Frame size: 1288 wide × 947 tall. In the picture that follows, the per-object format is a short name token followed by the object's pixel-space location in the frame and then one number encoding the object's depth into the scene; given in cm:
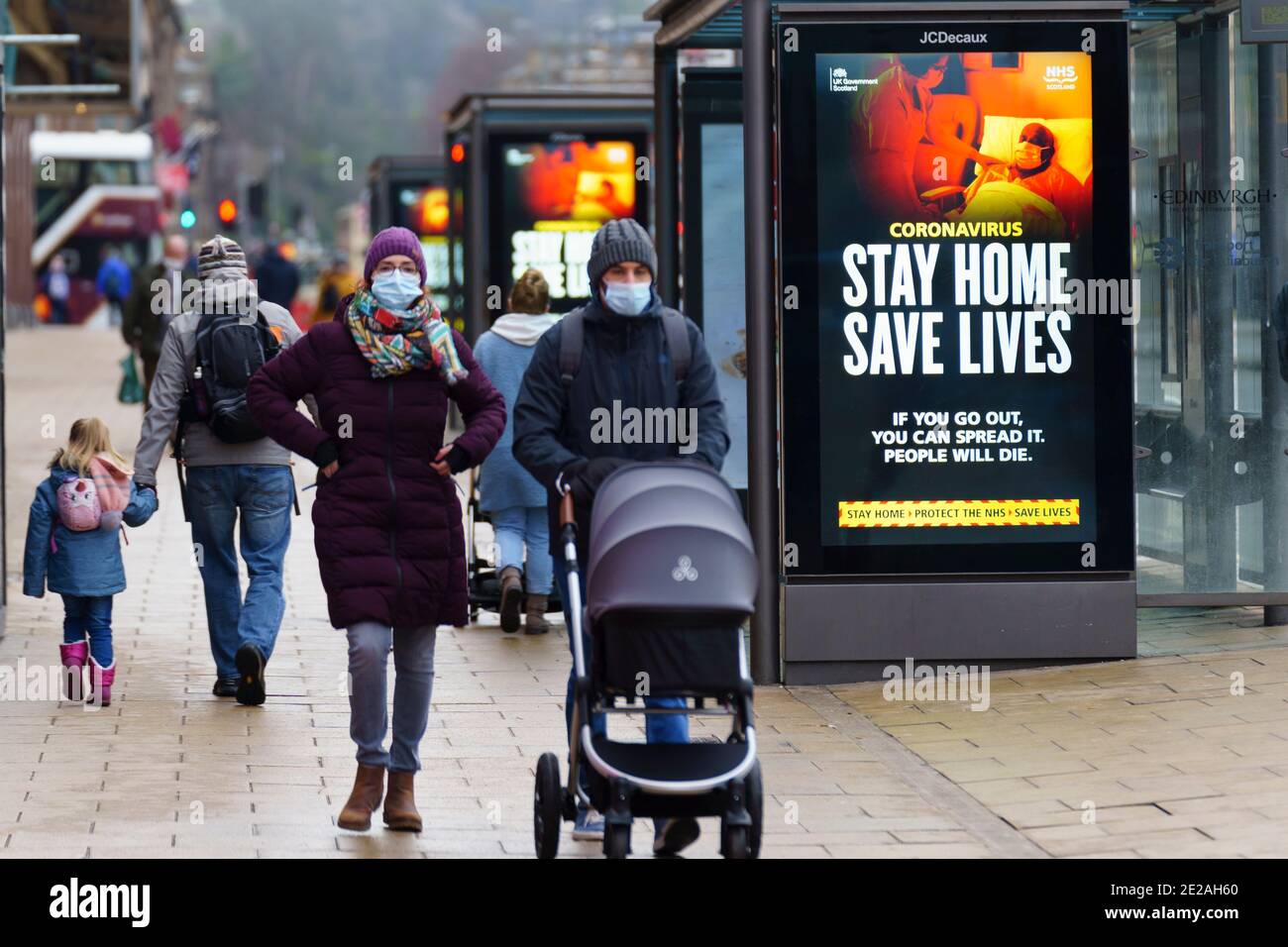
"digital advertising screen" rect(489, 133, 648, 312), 1717
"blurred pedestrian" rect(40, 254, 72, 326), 5269
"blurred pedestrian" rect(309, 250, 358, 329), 1981
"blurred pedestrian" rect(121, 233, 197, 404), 1948
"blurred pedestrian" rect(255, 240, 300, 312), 2388
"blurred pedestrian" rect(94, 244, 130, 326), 4410
